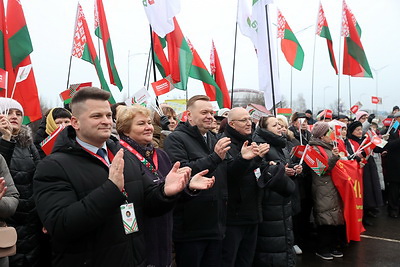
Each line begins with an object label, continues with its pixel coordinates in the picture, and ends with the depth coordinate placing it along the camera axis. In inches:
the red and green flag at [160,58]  300.7
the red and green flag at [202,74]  299.9
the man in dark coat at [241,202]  152.7
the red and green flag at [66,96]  238.4
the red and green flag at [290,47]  285.0
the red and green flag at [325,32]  352.8
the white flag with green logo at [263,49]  222.7
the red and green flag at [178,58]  279.3
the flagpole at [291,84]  644.4
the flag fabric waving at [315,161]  201.6
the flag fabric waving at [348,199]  207.5
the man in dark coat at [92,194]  74.3
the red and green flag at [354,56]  349.1
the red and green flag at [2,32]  194.7
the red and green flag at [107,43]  285.9
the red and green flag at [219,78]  316.3
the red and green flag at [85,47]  277.3
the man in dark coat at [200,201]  131.0
